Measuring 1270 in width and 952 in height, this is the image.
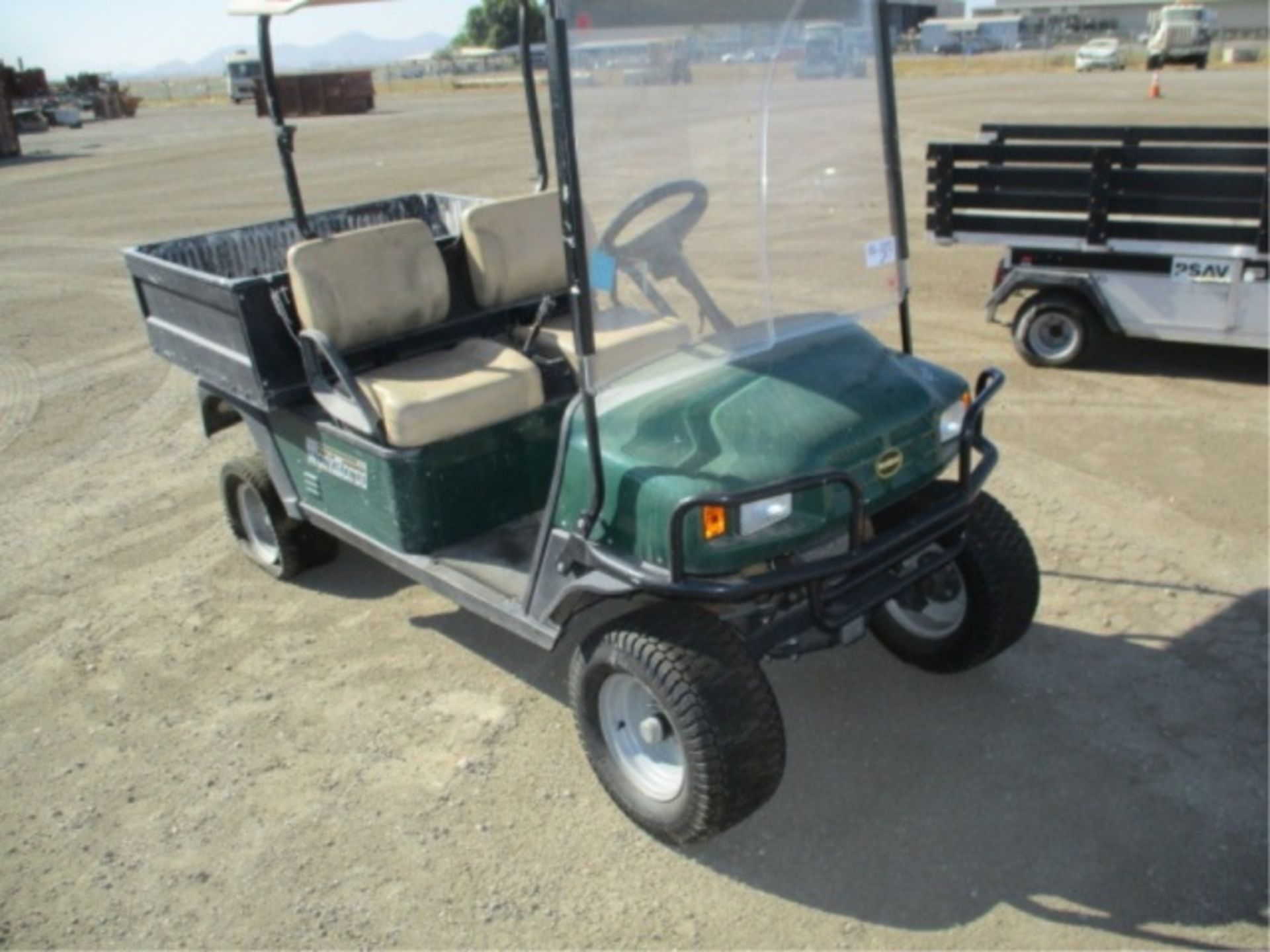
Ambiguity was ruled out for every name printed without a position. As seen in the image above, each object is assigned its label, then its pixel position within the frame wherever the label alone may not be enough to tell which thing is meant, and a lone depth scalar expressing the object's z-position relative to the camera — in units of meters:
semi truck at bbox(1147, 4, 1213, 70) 33.22
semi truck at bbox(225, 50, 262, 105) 44.00
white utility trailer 5.81
